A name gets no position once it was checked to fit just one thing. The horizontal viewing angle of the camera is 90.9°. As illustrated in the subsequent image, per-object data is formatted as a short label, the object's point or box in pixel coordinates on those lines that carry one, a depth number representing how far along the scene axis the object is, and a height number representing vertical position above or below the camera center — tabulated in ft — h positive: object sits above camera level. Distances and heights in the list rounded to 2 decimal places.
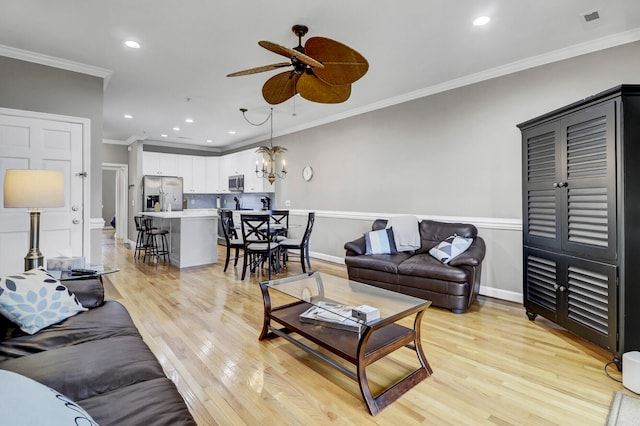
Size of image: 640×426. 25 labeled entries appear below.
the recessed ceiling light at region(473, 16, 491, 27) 9.07 +5.69
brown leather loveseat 10.82 -2.03
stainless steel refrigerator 25.26 +1.76
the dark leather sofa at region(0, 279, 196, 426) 3.65 -2.21
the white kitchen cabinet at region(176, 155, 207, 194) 28.48 +3.76
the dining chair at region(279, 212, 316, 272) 16.85 -1.58
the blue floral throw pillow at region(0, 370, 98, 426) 2.16 -1.41
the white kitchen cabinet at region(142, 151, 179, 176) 26.35 +4.28
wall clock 21.38 +2.81
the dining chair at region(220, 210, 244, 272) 17.19 -0.87
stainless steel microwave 27.07 +2.68
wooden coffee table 6.14 -2.73
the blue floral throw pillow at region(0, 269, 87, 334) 5.66 -1.68
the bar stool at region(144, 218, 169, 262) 19.83 -2.07
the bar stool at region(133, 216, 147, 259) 21.13 -1.46
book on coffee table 7.37 -2.56
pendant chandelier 18.52 +3.59
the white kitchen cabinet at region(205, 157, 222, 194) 30.04 +3.62
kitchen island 18.04 -1.47
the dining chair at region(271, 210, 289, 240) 18.03 -0.83
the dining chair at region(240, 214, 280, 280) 15.40 -1.57
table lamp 8.05 +0.51
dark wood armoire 7.21 -0.04
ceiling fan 7.14 +3.67
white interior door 11.32 +1.60
